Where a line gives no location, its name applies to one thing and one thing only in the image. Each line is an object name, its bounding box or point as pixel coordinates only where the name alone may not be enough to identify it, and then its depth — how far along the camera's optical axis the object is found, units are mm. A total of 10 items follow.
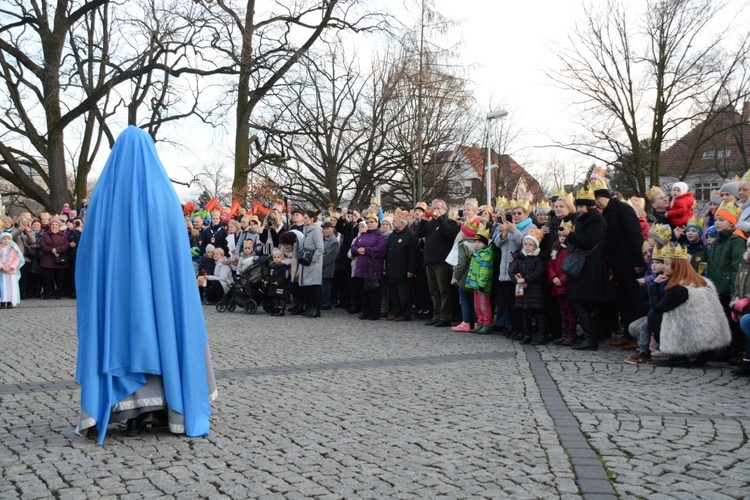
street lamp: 26069
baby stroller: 16375
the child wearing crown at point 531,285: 11312
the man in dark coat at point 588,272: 10602
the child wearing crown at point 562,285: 11234
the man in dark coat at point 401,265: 14820
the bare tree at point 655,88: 29859
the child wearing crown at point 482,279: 12672
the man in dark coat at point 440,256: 13930
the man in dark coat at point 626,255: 10758
